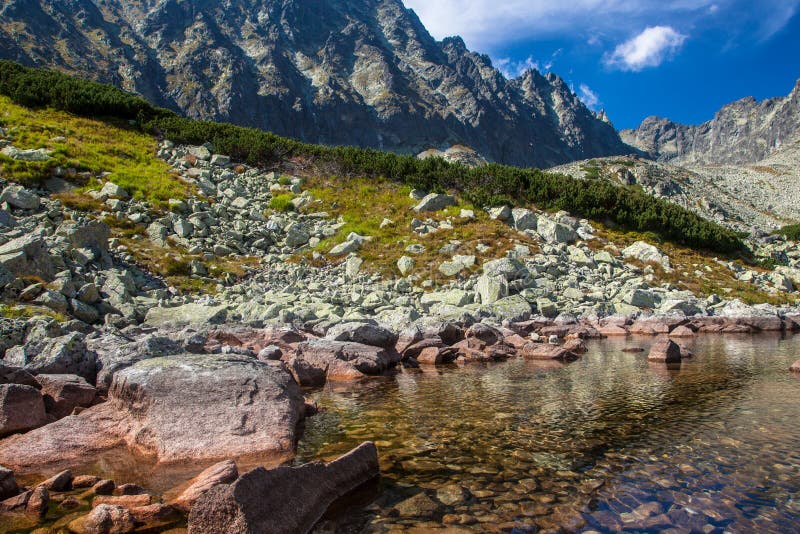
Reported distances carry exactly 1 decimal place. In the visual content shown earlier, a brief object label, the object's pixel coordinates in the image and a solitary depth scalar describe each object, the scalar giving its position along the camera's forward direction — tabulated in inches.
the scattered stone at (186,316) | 678.3
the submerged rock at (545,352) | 585.6
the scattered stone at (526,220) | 1325.0
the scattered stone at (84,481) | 220.7
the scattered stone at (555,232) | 1252.1
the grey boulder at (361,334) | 596.1
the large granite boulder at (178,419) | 263.4
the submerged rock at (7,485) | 201.8
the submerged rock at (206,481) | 197.8
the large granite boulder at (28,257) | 613.6
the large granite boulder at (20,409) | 287.4
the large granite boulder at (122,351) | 368.8
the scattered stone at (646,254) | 1214.3
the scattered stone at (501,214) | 1358.3
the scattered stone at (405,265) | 1053.2
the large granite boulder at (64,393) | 325.1
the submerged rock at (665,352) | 549.0
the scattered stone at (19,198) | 911.0
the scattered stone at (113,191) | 1117.5
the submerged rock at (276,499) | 157.6
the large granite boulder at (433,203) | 1392.7
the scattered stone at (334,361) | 486.3
